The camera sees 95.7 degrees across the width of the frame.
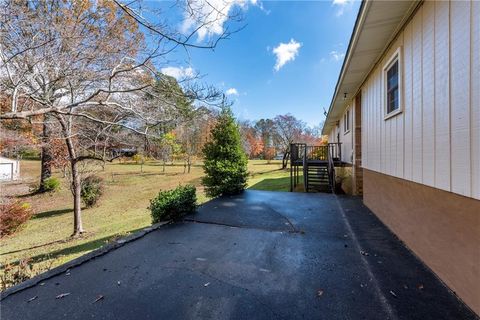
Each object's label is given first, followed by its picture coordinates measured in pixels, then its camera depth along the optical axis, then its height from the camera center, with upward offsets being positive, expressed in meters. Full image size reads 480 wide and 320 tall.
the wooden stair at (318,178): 9.84 -1.07
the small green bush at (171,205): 5.30 -1.16
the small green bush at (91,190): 11.97 -1.74
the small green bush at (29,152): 10.35 +0.41
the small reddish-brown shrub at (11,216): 8.58 -2.37
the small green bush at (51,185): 14.97 -1.75
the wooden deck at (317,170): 9.55 -0.64
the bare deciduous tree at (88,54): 3.96 +2.29
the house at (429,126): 2.18 +0.40
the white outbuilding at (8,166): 20.19 -0.56
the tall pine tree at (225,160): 8.61 -0.10
